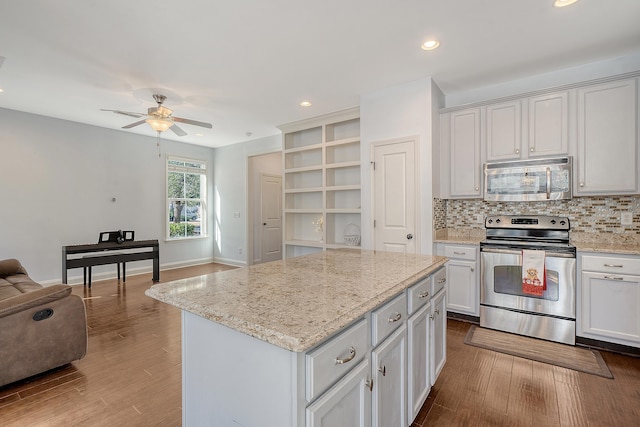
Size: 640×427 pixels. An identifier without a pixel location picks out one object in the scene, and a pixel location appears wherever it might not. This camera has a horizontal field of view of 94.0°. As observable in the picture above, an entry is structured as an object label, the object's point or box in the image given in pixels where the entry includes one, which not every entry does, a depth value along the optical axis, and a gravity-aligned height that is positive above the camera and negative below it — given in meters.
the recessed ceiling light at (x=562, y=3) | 2.12 +1.48
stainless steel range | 2.82 -0.68
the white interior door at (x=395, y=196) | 3.56 +0.18
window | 6.30 +0.31
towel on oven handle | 2.88 -0.61
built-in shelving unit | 4.55 +0.49
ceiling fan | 3.57 +1.14
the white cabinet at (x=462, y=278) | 3.29 -0.76
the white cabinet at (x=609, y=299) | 2.54 -0.79
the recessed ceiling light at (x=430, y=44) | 2.64 +1.49
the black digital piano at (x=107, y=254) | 4.27 -0.70
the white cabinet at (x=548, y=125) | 3.03 +0.88
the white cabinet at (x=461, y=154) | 3.49 +0.68
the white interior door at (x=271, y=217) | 6.58 -0.13
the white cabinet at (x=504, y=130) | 3.25 +0.89
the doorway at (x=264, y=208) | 6.35 +0.07
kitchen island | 0.92 -0.45
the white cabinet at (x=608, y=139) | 2.75 +0.67
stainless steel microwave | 3.02 +0.32
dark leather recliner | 2.10 -0.90
